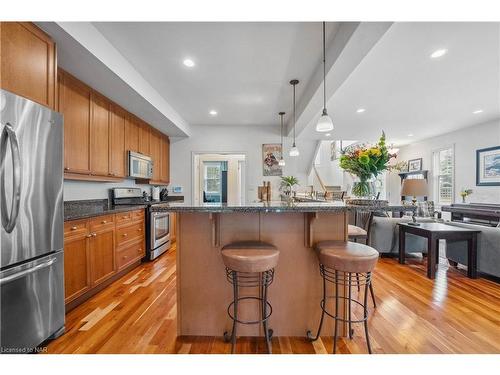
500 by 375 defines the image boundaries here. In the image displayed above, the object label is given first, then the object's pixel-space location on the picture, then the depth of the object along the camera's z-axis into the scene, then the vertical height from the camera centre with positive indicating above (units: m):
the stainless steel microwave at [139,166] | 3.53 +0.32
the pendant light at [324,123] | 2.25 +0.63
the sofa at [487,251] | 2.69 -0.80
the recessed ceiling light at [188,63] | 2.62 +1.44
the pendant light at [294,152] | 4.33 +0.64
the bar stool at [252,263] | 1.44 -0.50
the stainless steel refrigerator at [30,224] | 1.37 -0.27
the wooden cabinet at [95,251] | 2.09 -0.72
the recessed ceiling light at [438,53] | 2.26 +1.36
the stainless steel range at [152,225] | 3.53 -0.65
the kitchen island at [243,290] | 1.78 -0.67
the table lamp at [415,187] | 3.88 -0.01
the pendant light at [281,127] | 4.58 +1.39
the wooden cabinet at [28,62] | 1.48 +0.87
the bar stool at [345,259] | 1.46 -0.48
